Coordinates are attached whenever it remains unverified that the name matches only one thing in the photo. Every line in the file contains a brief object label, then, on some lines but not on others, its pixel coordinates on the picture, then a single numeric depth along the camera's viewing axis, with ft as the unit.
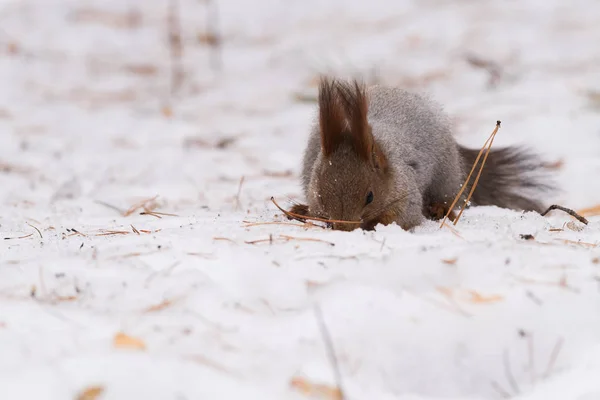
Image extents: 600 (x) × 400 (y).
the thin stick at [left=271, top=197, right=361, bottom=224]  17.19
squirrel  17.72
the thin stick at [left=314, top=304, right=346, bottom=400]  9.55
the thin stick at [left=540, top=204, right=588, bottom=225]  17.26
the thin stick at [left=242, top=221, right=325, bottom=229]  16.19
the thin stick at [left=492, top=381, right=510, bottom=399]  9.76
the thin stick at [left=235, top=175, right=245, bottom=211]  22.20
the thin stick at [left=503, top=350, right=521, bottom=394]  9.88
